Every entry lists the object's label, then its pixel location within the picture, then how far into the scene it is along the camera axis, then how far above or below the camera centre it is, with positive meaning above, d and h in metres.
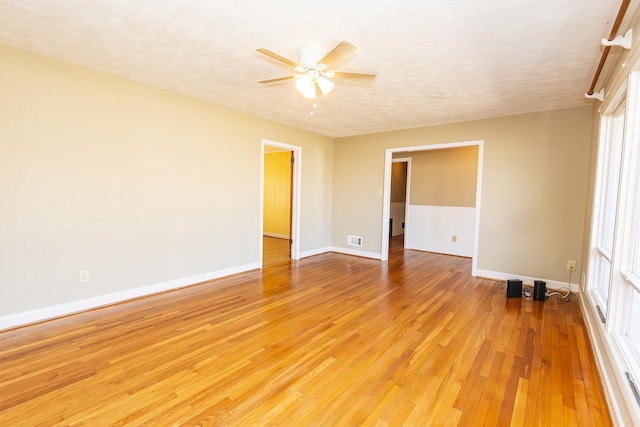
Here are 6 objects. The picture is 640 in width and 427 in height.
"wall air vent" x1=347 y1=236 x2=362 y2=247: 5.91 -0.89
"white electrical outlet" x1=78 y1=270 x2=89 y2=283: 2.97 -0.88
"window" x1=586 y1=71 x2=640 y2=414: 1.81 -0.36
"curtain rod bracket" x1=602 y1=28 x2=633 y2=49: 1.94 +1.09
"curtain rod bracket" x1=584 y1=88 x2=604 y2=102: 2.93 +1.07
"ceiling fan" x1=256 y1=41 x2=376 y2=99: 2.29 +1.02
